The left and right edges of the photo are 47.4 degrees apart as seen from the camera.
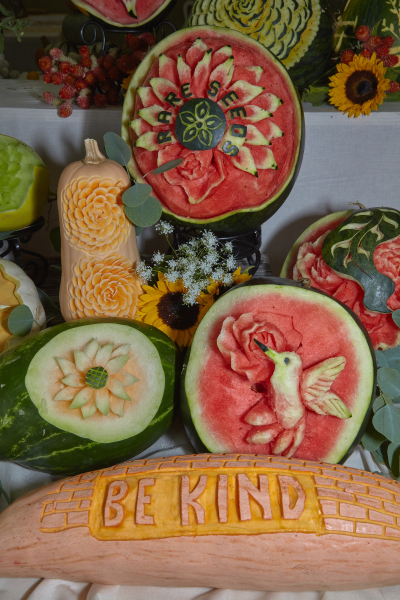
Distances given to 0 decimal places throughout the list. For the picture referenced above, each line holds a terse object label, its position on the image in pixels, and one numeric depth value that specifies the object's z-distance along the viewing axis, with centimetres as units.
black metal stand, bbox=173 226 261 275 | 103
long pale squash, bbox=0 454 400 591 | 58
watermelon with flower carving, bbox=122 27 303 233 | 78
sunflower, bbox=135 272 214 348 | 90
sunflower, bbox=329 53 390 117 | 96
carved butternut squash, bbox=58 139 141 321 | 80
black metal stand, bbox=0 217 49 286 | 106
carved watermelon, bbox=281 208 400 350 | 81
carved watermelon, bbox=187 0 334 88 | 100
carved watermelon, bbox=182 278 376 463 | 68
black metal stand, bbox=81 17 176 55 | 105
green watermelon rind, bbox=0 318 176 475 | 71
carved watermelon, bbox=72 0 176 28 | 101
